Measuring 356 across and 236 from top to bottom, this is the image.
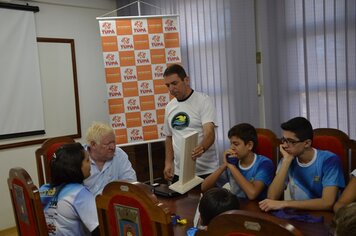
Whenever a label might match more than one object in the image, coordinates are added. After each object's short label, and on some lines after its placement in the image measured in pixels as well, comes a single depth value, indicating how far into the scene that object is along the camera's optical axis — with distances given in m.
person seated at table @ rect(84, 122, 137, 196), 2.14
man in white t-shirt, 2.71
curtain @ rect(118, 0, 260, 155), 3.65
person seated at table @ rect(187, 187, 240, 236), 1.32
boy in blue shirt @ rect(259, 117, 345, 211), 1.84
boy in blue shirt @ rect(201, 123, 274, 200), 2.03
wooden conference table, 1.50
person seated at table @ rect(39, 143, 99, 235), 1.65
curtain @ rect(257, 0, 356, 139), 2.99
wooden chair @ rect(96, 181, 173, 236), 1.24
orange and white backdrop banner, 3.91
